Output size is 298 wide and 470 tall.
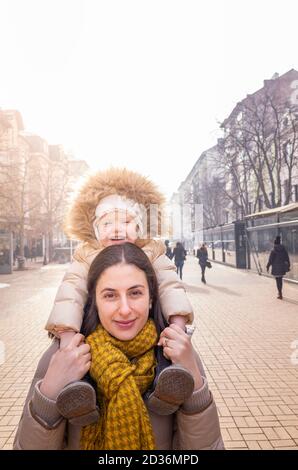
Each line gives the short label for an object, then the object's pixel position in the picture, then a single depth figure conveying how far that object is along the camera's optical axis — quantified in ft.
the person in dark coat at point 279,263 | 38.93
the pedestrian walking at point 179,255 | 56.68
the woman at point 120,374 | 4.64
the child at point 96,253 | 4.49
